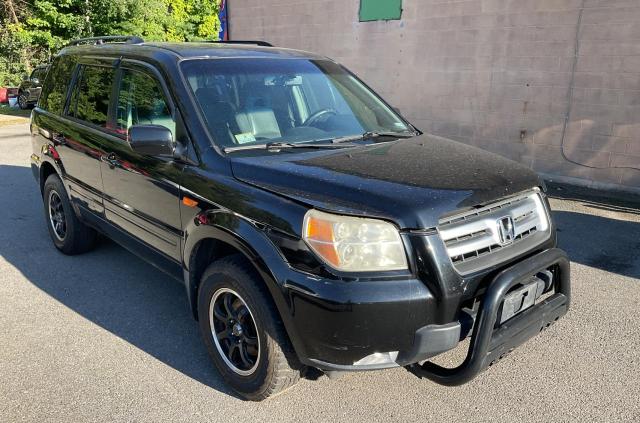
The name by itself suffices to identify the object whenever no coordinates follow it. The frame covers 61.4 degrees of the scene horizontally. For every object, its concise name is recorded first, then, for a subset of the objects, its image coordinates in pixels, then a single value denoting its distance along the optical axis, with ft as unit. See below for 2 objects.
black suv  7.86
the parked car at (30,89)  59.16
